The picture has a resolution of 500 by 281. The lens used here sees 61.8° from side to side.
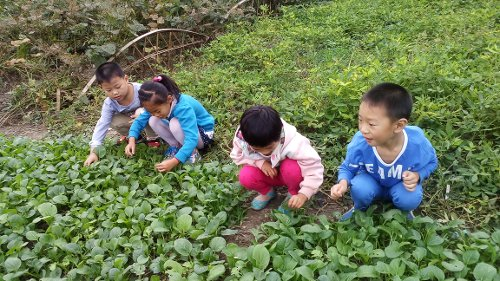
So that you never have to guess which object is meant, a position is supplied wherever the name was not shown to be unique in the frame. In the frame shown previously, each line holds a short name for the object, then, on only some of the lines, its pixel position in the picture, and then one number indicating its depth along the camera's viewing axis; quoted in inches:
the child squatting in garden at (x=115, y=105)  142.7
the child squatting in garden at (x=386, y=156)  88.5
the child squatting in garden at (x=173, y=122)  130.1
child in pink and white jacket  96.0
